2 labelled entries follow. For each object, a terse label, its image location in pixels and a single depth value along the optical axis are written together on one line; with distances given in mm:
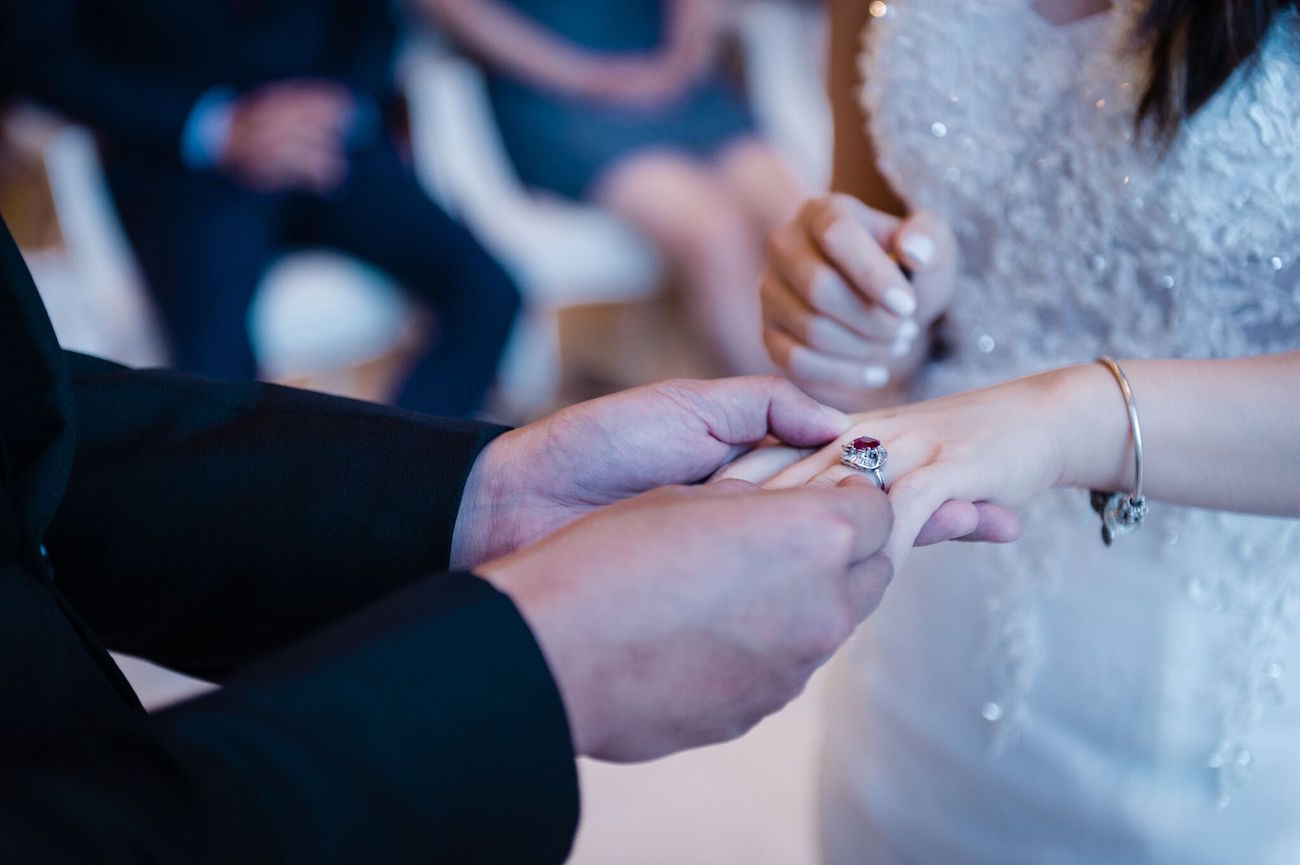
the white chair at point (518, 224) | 2736
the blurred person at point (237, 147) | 2223
